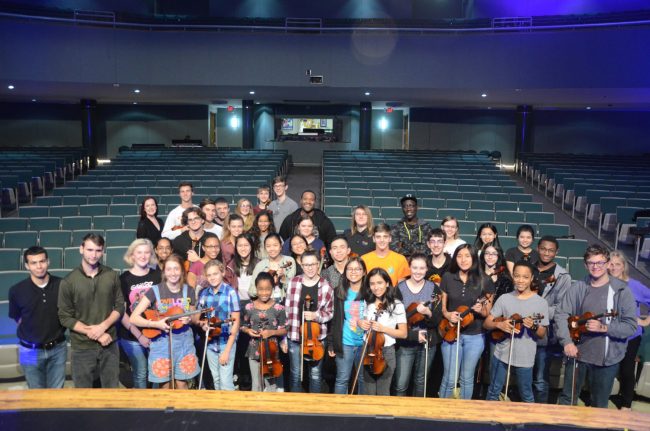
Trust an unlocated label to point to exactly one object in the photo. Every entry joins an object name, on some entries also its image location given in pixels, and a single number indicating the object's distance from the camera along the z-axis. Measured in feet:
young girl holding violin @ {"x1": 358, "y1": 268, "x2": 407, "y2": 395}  11.29
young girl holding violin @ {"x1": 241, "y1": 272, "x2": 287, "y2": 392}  11.76
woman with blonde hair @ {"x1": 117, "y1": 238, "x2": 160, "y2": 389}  12.00
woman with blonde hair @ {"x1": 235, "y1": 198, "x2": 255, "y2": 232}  17.16
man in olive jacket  11.09
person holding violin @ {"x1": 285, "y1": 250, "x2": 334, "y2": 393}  11.96
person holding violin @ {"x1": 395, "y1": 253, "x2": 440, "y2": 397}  11.98
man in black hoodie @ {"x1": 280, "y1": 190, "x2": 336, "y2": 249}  17.65
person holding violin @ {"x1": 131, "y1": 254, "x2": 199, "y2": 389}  11.26
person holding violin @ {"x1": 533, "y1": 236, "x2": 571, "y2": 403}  12.41
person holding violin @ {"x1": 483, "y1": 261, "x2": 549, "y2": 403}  11.35
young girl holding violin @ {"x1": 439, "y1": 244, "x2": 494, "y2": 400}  12.07
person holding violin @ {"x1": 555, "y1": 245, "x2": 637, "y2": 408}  11.33
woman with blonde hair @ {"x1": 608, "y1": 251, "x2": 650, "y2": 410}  12.07
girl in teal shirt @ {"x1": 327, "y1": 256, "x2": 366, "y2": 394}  11.73
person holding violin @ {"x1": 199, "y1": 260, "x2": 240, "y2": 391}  11.70
